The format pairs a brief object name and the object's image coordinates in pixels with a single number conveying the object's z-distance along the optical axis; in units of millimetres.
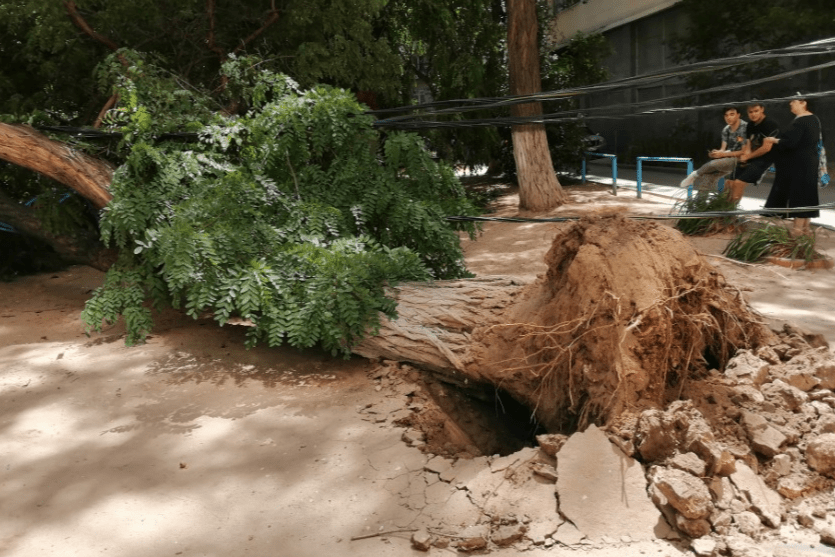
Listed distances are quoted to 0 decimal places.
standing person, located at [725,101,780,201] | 9508
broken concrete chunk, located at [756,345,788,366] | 4574
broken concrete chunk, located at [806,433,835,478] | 3613
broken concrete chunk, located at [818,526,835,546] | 3232
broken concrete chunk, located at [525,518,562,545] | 3471
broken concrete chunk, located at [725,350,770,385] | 4363
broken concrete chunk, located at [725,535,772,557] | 3188
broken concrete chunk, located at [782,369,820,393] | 4273
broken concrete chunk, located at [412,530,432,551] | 3441
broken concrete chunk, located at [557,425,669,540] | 3467
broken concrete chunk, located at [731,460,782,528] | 3412
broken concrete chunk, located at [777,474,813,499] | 3549
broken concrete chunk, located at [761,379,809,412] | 4098
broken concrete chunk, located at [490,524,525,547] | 3445
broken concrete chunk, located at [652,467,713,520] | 3350
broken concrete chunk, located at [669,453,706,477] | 3566
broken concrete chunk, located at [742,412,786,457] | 3777
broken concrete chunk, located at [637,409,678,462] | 3758
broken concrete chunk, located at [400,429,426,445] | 4477
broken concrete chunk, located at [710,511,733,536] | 3357
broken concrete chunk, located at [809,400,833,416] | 4012
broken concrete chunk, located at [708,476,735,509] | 3488
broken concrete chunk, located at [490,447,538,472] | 4012
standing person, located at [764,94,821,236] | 8773
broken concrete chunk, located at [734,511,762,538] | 3336
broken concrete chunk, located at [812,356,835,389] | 4250
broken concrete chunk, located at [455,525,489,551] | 3428
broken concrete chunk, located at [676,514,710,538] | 3334
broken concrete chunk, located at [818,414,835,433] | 3848
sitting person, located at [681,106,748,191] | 10203
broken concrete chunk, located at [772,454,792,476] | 3676
